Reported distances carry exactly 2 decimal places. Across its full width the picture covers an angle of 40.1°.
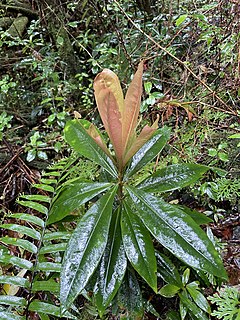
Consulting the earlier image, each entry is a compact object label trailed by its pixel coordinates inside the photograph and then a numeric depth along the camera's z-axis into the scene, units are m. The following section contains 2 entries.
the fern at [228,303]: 0.83
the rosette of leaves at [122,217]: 0.74
